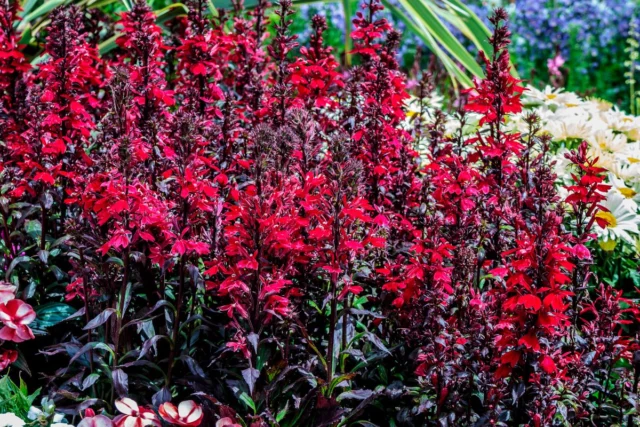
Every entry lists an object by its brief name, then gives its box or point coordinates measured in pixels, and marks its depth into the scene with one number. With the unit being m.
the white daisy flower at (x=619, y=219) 3.39
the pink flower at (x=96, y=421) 2.28
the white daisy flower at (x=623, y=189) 3.67
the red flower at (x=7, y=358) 2.60
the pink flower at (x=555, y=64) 6.11
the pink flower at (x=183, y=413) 2.28
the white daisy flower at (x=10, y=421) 2.29
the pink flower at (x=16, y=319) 2.54
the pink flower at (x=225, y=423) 2.26
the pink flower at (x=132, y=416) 2.28
